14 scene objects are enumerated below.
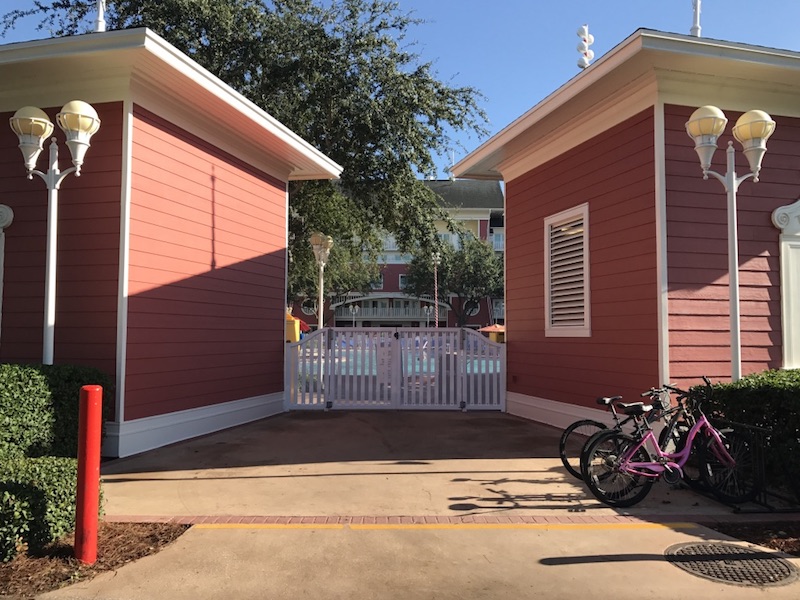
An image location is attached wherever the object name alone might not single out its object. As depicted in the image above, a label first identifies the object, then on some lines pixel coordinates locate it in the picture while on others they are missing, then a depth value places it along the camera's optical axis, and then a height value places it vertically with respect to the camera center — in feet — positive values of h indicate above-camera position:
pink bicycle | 15.89 -3.65
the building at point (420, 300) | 161.68 +9.22
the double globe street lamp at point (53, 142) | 19.40 +6.28
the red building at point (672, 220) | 21.75 +4.34
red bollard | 11.79 -3.03
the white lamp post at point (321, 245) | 45.73 +6.51
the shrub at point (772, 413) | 15.56 -2.30
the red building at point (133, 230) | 22.17 +3.95
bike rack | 15.61 -3.86
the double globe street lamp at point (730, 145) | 17.99 +5.80
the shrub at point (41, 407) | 17.46 -2.53
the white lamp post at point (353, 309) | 177.06 +5.85
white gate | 34.55 -2.46
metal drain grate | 11.64 -4.90
